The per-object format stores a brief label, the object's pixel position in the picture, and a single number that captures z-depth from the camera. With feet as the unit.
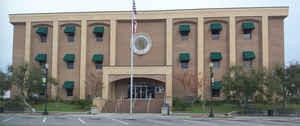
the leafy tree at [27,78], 115.65
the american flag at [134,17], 89.30
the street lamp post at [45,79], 104.65
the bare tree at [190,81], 132.13
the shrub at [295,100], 125.90
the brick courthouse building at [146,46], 139.64
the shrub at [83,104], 121.92
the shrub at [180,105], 116.88
